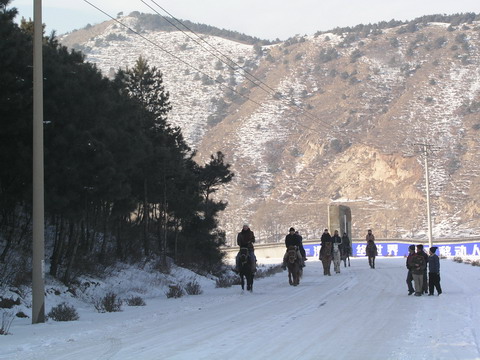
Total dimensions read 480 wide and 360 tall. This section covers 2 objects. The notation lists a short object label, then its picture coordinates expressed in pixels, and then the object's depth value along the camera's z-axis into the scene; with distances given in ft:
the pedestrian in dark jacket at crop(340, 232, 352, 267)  136.77
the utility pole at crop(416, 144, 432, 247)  209.32
